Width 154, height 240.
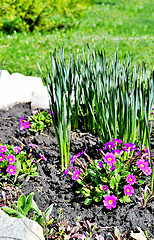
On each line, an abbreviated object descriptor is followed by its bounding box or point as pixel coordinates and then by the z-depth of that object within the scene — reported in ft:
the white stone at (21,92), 10.25
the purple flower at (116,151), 6.77
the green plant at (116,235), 5.67
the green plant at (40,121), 8.44
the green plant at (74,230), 5.74
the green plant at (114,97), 6.59
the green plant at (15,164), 7.00
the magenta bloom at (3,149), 7.23
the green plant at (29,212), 5.72
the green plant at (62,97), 6.66
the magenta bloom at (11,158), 7.04
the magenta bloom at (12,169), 6.83
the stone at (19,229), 5.11
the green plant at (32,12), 21.13
